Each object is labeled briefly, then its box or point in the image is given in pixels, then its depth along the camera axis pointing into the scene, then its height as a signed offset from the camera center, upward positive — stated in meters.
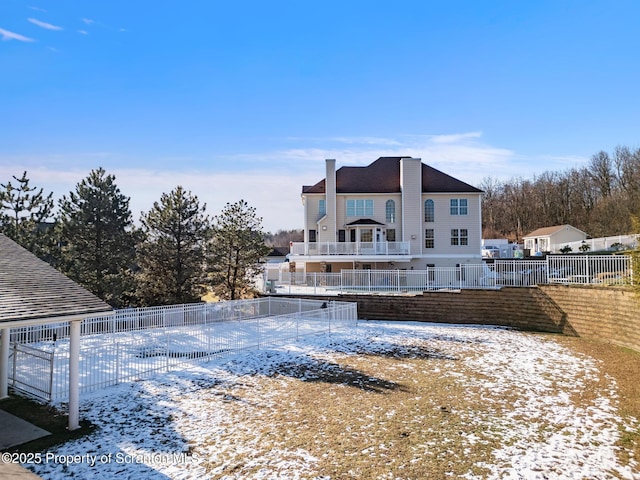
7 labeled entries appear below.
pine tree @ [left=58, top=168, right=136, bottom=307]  21.78 +1.24
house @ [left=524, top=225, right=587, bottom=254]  51.72 +2.86
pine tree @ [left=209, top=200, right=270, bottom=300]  24.11 +0.62
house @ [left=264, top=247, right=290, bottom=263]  56.25 +0.58
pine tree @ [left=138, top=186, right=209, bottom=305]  23.11 +0.56
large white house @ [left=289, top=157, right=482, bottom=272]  30.69 +3.27
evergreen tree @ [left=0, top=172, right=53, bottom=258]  20.14 +2.19
